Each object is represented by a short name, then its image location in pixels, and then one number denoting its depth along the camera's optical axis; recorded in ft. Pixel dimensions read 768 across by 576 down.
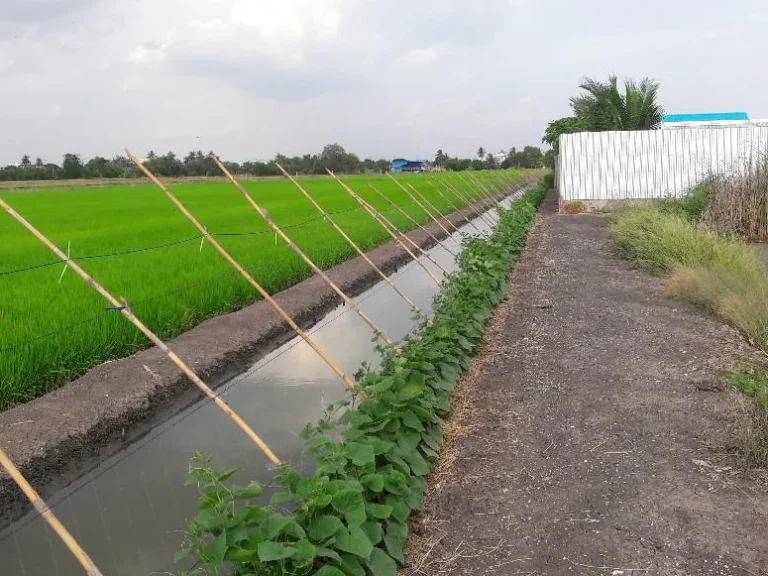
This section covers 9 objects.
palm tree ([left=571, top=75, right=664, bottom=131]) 69.36
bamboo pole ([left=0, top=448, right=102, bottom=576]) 8.30
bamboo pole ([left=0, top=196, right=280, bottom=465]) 12.60
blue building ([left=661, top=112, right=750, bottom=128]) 112.57
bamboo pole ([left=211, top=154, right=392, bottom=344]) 19.39
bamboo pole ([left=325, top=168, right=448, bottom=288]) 32.49
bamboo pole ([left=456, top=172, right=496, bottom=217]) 90.17
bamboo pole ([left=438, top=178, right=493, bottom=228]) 75.52
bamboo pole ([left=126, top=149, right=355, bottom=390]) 16.79
